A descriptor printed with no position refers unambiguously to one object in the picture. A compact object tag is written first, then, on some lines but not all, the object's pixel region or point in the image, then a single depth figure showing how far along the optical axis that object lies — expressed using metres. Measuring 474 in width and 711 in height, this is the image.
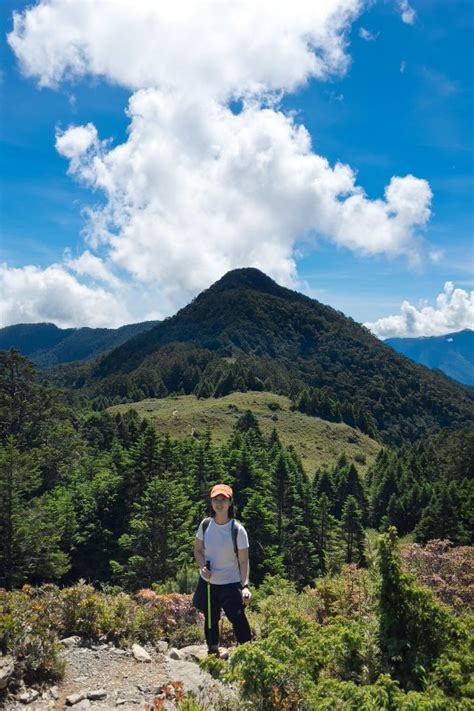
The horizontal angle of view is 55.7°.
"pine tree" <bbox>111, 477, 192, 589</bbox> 28.78
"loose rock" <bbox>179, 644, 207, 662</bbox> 7.77
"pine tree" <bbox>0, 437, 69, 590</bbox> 27.33
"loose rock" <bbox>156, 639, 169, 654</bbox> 8.12
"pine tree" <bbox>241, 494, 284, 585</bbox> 32.12
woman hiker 6.71
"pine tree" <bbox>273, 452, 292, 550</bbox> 45.59
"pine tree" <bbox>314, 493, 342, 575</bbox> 45.45
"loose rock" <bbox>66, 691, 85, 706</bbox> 6.24
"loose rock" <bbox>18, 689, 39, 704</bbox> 6.14
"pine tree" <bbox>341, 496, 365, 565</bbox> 44.19
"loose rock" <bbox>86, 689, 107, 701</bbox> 6.37
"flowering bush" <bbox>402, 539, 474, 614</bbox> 11.05
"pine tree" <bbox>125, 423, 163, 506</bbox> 37.00
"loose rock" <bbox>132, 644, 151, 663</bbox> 7.63
